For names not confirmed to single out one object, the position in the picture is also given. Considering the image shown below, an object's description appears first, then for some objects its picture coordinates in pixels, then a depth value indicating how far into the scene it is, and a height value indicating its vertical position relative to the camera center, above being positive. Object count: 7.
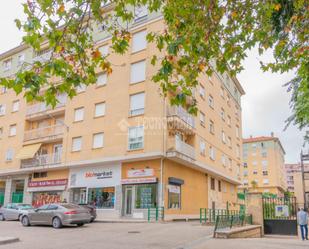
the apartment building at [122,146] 17.90 +2.60
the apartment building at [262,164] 55.20 +3.44
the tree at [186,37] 5.11 +3.39
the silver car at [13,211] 17.95 -2.58
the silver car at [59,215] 12.54 -2.04
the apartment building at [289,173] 99.54 +2.79
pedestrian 11.59 -1.99
